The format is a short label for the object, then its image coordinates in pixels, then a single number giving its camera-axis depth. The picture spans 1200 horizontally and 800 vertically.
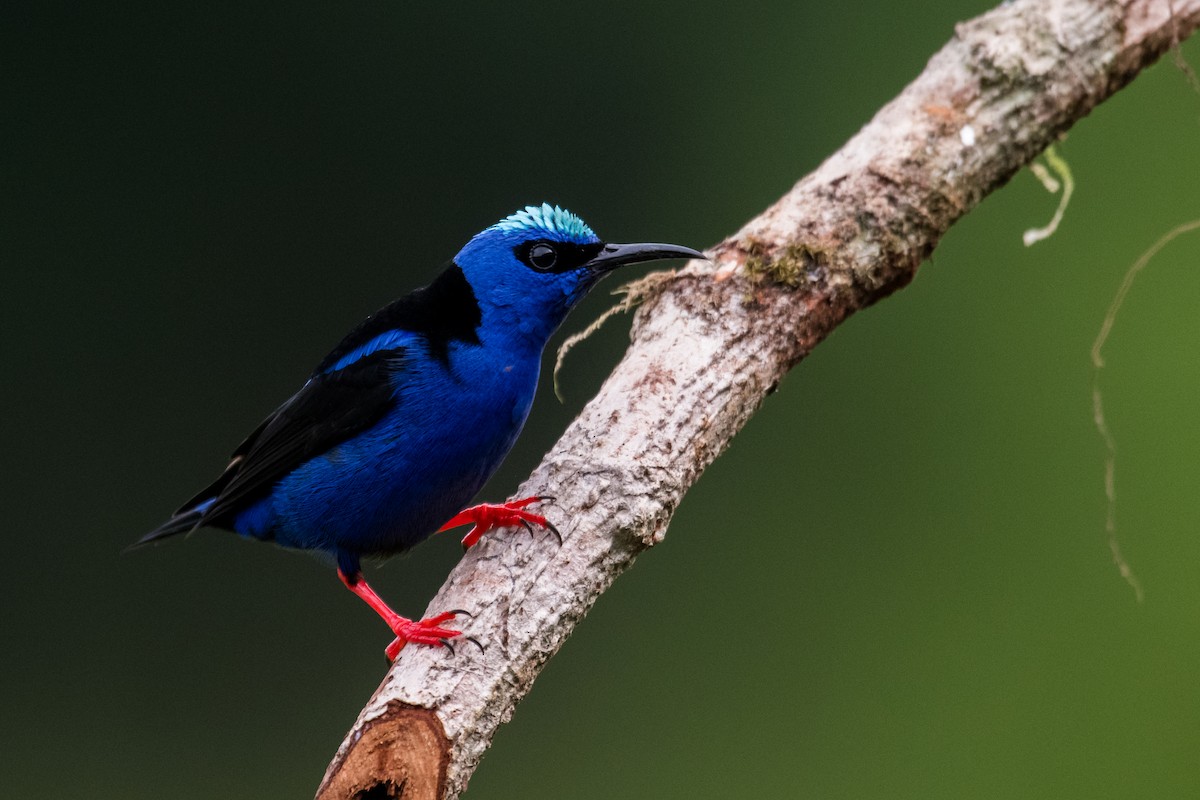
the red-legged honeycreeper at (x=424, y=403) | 7.41
